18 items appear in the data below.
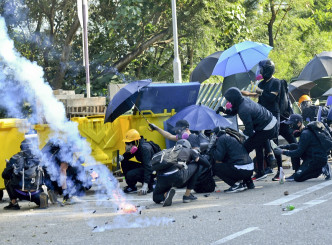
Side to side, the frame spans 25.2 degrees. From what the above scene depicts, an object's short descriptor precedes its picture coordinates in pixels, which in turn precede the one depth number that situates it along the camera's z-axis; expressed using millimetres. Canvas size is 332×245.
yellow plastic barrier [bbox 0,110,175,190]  12586
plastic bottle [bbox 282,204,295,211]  9398
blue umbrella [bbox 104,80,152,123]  12745
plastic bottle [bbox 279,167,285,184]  12430
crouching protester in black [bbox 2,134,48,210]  11250
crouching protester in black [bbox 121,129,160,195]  12305
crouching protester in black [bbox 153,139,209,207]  10812
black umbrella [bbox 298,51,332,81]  21869
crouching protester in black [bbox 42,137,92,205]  11734
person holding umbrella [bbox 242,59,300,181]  13031
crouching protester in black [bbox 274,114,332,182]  12484
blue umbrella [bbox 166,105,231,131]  13539
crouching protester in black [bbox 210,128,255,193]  11844
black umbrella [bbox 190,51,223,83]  20672
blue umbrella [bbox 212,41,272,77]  15633
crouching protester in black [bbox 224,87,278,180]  12234
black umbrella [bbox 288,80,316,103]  21312
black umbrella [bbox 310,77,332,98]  26219
